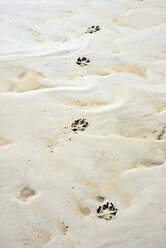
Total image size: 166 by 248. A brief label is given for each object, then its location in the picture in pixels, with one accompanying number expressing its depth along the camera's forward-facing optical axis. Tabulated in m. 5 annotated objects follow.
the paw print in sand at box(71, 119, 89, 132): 3.20
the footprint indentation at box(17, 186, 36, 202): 2.60
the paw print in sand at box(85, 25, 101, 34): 5.06
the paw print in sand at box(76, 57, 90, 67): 4.26
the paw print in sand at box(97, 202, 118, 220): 2.47
